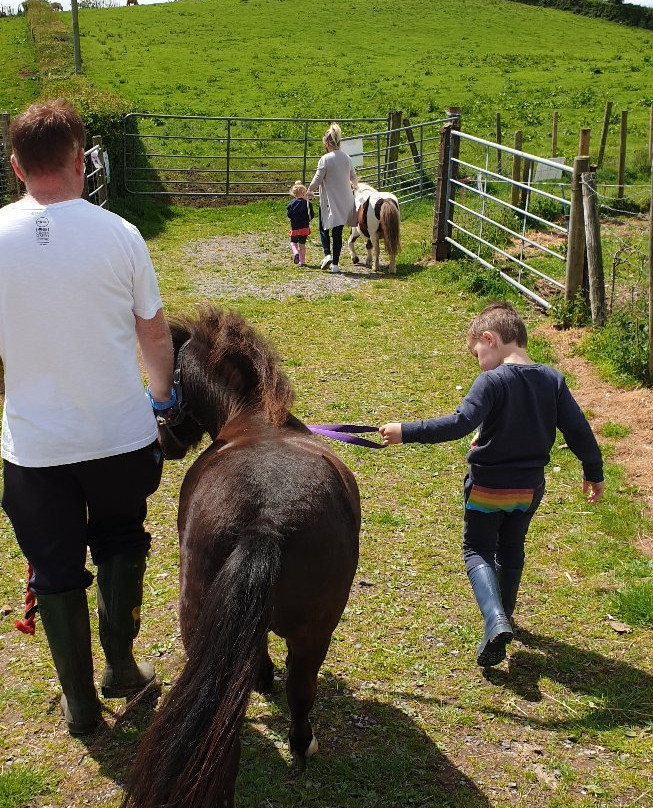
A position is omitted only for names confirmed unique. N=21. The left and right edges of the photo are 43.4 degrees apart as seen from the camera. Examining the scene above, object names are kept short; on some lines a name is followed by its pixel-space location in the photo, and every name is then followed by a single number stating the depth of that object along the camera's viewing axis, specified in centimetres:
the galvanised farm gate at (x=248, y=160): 1670
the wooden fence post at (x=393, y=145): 1678
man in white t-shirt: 253
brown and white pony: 1121
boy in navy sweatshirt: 327
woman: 1118
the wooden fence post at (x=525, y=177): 1459
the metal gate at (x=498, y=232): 948
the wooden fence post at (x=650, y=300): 641
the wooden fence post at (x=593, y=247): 762
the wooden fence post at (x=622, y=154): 1617
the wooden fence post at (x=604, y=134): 1785
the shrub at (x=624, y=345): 672
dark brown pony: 219
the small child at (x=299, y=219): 1157
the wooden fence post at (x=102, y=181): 1356
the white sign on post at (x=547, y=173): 1443
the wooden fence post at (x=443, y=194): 1127
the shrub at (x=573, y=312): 798
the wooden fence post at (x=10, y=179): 1166
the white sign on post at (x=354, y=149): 1559
